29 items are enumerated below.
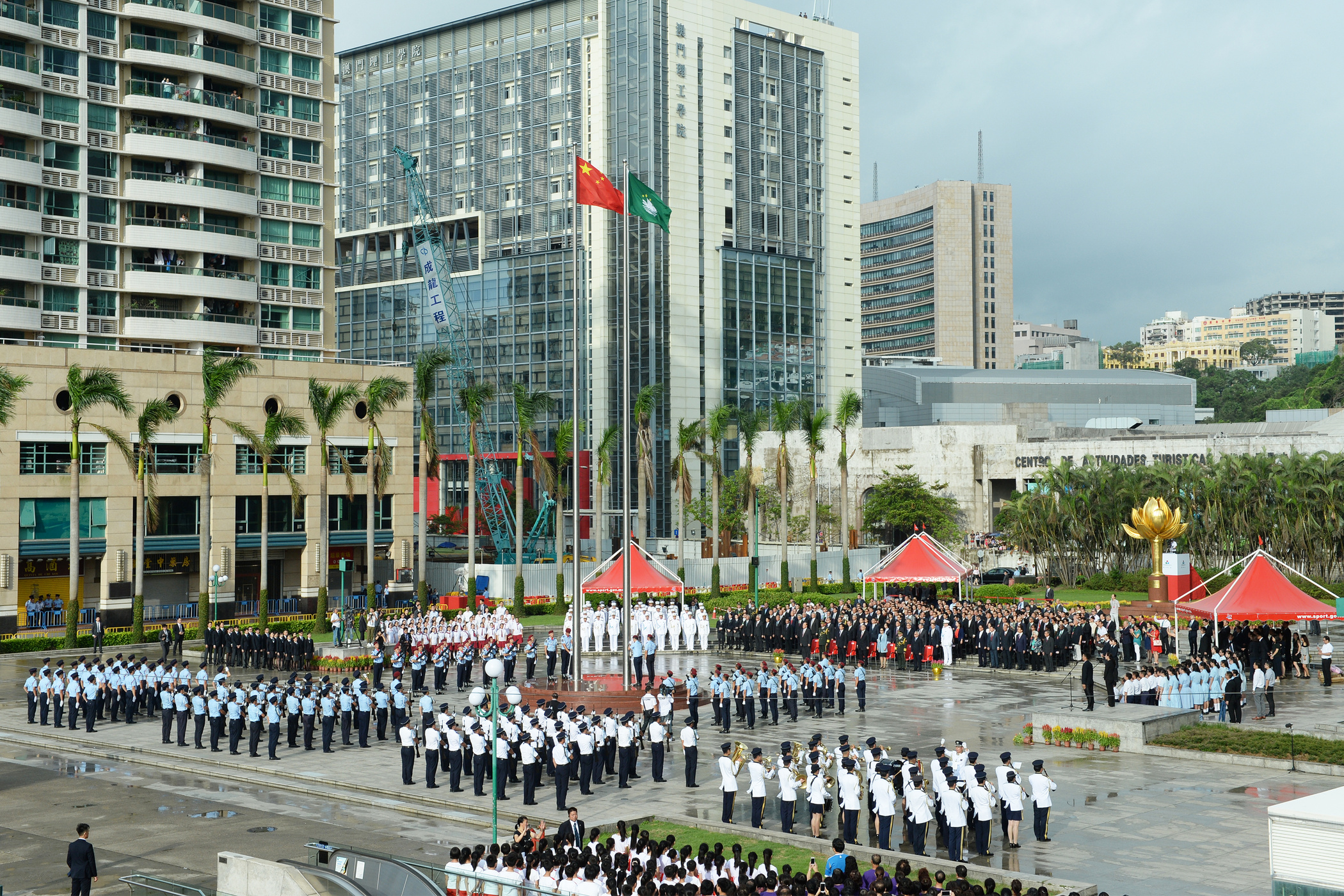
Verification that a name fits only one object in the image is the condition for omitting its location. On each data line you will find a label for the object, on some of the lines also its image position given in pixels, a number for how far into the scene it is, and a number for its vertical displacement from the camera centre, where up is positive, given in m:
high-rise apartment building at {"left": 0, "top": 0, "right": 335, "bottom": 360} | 61.47 +17.06
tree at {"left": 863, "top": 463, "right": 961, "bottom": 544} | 78.12 -0.63
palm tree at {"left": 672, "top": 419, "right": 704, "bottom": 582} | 64.38 +1.68
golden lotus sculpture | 51.62 -1.08
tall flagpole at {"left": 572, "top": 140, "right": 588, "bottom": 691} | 30.91 -2.15
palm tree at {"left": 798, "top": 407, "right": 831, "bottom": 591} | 64.00 +3.16
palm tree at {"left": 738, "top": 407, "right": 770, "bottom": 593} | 62.54 +3.03
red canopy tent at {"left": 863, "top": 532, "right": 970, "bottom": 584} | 49.50 -2.67
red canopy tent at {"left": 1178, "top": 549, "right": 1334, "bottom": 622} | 36.59 -3.05
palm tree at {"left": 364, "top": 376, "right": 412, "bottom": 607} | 54.34 +2.63
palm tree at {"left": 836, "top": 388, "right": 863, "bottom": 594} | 64.56 +3.00
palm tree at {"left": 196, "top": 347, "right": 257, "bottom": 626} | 49.62 +3.64
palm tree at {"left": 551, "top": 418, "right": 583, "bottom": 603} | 59.69 +0.87
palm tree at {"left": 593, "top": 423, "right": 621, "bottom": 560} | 67.06 +1.91
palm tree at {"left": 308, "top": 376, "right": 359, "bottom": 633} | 52.72 +3.16
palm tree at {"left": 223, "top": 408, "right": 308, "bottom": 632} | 51.78 +2.60
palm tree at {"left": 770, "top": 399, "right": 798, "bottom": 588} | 63.38 +1.45
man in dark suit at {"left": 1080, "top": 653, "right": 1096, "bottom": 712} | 32.28 -4.76
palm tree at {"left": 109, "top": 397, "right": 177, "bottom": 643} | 50.09 +0.74
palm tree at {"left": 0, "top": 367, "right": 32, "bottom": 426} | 49.44 +4.47
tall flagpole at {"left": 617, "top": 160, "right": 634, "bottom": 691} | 30.23 +1.14
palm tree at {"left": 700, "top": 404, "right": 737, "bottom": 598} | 64.75 +3.17
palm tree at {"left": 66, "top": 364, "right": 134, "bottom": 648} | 48.16 +3.79
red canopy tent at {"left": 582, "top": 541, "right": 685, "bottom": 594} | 47.91 -3.11
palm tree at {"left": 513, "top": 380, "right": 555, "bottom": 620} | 57.97 +3.65
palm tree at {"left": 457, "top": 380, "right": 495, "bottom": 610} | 55.28 +3.22
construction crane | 88.12 +13.24
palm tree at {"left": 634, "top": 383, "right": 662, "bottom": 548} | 61.91 +2.91
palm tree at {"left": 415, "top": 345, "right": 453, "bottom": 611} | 57.22 +3.33
